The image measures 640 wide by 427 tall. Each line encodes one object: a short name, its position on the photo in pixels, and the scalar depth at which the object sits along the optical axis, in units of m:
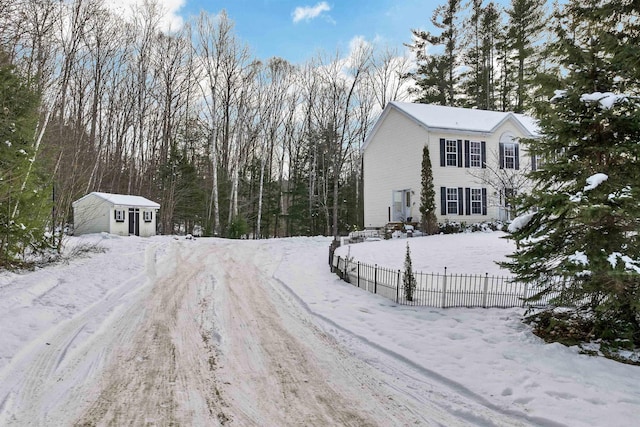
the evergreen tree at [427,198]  20.72
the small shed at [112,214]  22.62
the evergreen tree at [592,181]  5.49
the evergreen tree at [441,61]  34.19
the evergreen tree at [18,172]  9.73
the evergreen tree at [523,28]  31.89
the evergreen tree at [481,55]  34.44
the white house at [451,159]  21.64
